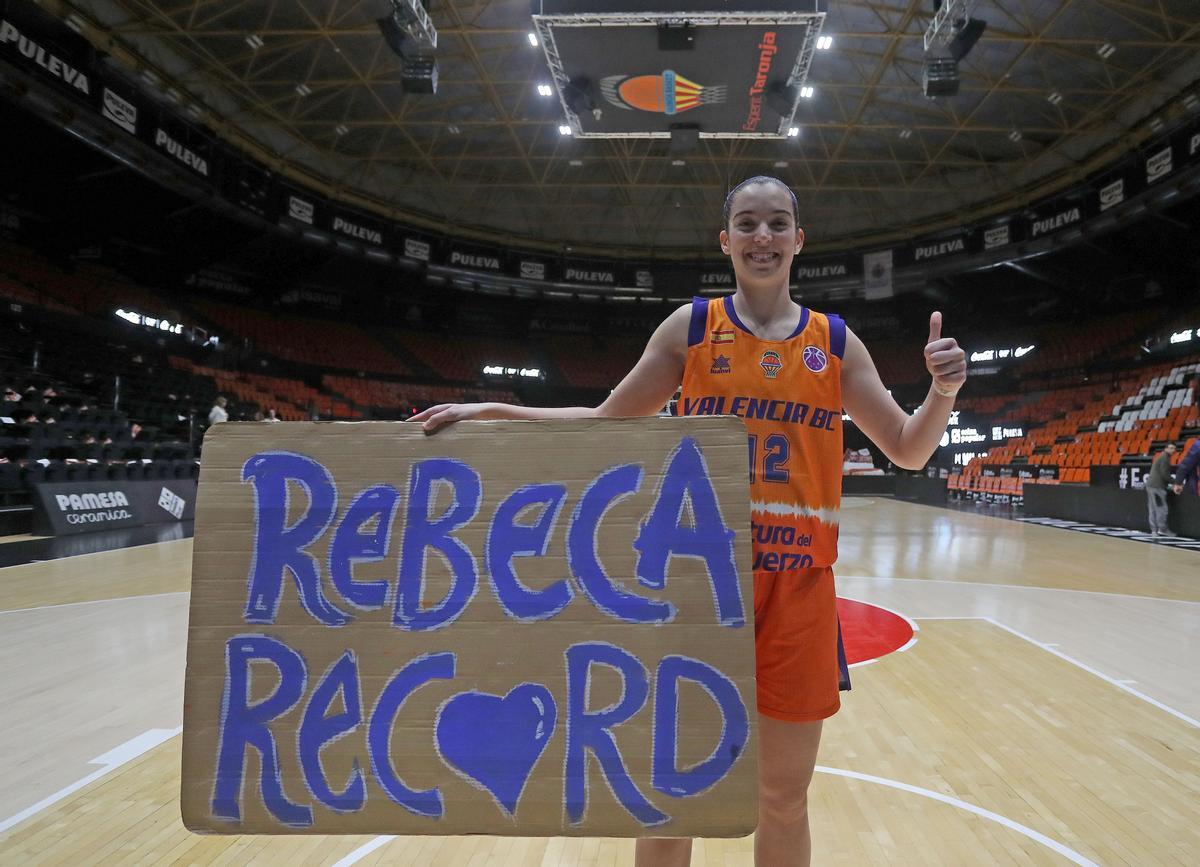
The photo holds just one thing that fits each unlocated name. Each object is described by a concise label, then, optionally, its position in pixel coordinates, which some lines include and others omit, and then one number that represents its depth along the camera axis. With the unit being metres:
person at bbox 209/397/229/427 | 9.31
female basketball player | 1.25
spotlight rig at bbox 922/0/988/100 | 9.12
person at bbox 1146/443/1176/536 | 8.98
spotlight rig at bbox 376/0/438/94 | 9.14
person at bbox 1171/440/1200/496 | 8.59
